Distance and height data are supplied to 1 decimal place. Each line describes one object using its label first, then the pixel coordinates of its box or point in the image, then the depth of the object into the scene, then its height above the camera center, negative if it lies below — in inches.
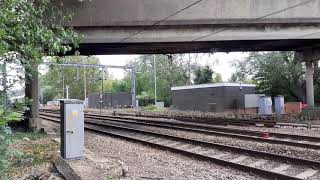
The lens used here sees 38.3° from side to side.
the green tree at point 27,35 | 249.3 +51.6
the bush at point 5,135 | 198.2 -13.1
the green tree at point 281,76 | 1857.8 +107.9
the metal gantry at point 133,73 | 2956.4 +215.0
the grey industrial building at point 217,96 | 1995.6 +32.8
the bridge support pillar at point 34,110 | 979.9 -8.2
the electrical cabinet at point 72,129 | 487.5 -25.2
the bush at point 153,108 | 2359.7 -20.1
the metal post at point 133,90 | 3078.2 +99.3
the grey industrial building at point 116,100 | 3191.4 +35.2
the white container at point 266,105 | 1482.5 -7.4
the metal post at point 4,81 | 228.9 +13.2
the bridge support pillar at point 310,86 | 1497.3 +52.3
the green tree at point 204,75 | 2805.6 +175.0
